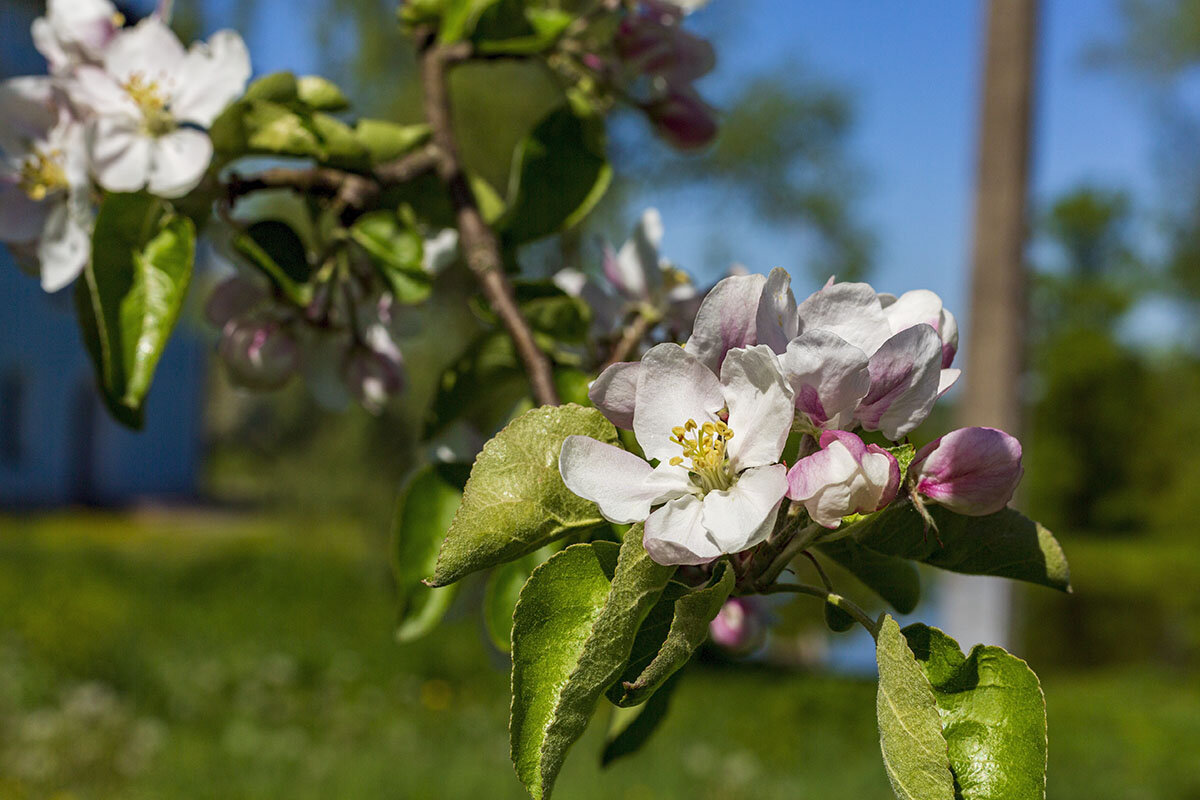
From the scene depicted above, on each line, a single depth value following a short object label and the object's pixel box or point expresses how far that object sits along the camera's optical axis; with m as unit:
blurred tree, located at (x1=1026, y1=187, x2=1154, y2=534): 14.36
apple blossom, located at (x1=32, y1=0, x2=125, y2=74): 0.77
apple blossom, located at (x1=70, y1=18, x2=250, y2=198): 0.72
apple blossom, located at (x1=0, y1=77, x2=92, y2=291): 0.75
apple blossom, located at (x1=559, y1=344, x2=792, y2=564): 0.45
